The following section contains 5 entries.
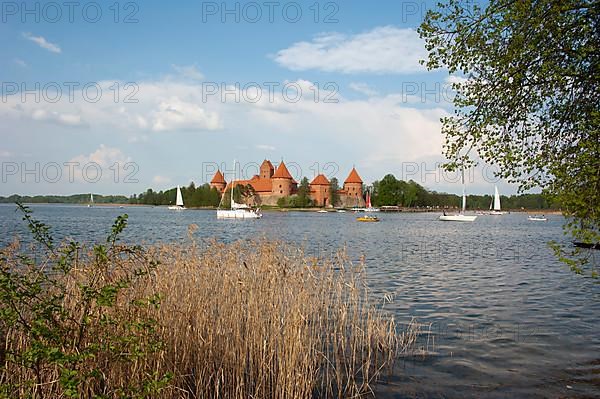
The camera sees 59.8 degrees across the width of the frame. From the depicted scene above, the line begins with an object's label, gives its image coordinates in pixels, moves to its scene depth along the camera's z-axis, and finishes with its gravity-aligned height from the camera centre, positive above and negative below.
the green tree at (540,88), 6.40 +1.63
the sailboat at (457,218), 76.69 -1.96
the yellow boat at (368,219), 72.38 -1.95
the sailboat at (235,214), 74.12 -1.25
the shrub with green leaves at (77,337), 3.96 -1.13
